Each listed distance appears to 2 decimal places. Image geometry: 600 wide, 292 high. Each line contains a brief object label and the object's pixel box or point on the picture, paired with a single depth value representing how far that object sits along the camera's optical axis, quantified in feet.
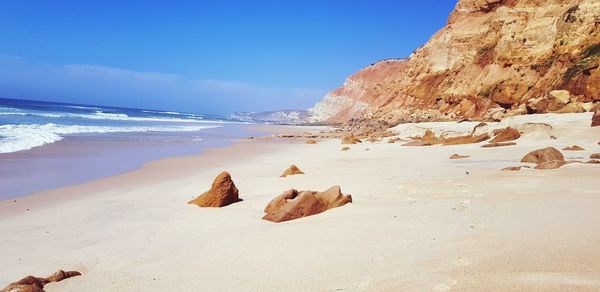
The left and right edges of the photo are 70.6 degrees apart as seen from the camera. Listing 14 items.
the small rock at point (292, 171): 32.72
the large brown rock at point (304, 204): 17.46
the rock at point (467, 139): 45.47
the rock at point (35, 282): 10.66
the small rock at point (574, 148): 31.58
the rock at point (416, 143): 51.12
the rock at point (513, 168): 22.98
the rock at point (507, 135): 40.96
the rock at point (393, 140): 62.44
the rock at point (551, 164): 22.43
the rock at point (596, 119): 39.91
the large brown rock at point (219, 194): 21.45
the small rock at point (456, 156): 33.88
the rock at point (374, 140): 69.05
